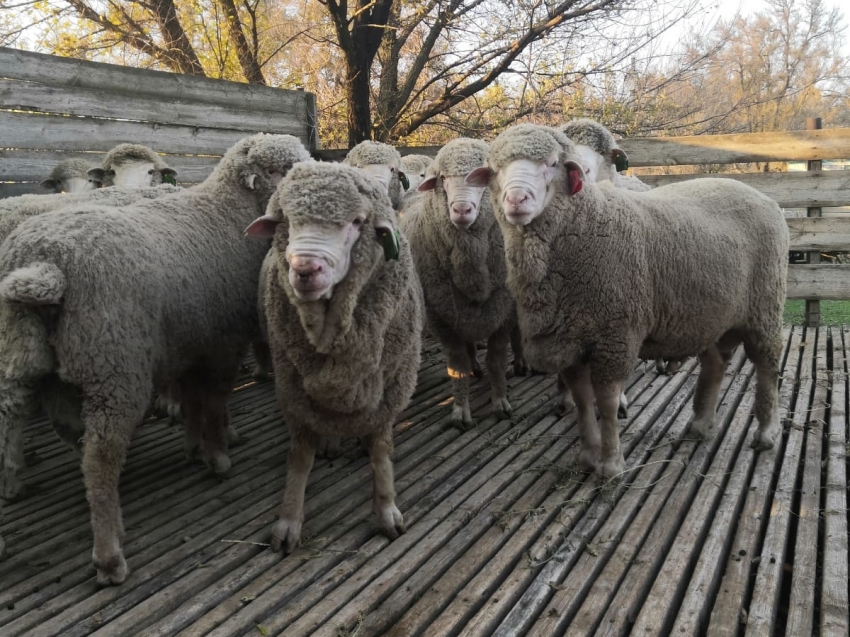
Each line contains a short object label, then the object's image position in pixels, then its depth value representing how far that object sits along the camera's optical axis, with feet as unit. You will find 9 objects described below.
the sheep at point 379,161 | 16.57
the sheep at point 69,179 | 16.94
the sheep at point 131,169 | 16.63
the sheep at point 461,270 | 13.78
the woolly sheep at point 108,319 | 8.57
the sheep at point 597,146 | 15.48
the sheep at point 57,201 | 11.85
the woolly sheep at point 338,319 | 8.13
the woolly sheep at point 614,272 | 10.90
